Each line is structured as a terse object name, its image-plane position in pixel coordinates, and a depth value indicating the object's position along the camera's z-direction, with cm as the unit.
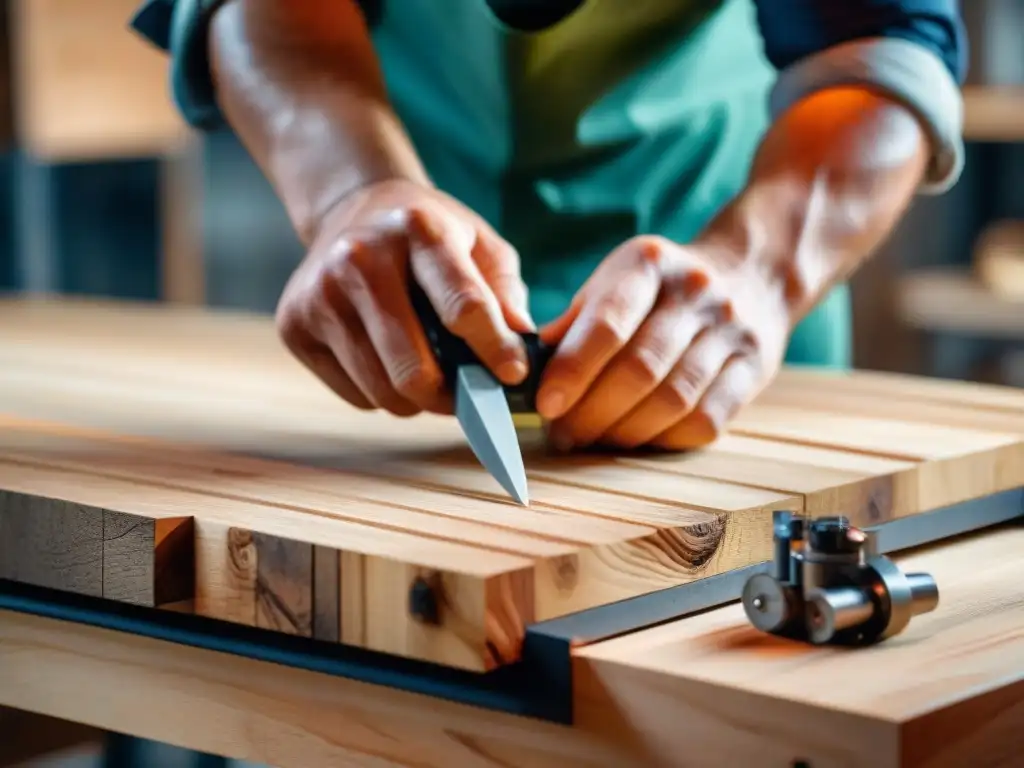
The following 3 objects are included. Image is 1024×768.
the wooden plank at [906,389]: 116
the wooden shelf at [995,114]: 283
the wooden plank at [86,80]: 278
